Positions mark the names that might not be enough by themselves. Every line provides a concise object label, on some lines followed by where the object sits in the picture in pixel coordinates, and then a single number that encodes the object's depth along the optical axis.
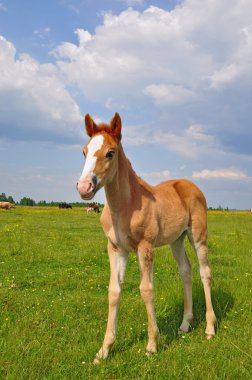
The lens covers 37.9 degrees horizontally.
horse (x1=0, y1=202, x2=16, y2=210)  62.60
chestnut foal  4.82
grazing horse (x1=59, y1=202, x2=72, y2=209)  78.88
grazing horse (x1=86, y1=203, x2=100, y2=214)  60.69
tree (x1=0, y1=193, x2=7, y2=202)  134.69
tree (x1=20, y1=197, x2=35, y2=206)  125.75
